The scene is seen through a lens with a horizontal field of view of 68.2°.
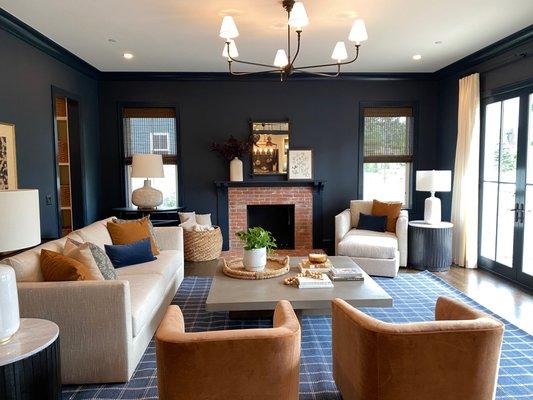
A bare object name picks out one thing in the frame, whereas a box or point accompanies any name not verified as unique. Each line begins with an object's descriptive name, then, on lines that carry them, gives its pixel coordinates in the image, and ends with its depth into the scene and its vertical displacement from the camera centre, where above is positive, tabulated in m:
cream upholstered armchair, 4.70 -0.95
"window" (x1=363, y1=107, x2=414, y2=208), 6.29 +0.26
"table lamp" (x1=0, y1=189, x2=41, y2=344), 1.79 -0.31
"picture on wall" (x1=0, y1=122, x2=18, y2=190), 3.61 +0.13
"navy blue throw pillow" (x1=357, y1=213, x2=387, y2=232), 5.41 -0.75
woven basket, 5.49 -1.05
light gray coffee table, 2.76 -0.92
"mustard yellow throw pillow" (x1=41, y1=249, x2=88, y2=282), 2.50 -0.63
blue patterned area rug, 2.41 -1.34
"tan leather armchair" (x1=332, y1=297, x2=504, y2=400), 1.68 -0.83
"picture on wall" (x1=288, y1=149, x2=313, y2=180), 6.20 +0.08
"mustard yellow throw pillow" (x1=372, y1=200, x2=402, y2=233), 5.43 -0.60
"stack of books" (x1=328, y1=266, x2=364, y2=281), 3.23 -0.87
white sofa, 2.36 -0.90
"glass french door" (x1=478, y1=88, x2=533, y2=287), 4.33 -0.23
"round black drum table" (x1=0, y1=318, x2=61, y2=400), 1.69 -0.86
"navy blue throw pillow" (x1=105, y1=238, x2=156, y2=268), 3.64 -0.78
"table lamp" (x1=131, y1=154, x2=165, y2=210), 5.30 -0.06
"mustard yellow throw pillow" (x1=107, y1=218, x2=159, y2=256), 3.94 -0.63
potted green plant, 3.37 -0.67
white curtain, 5.14 -0.07
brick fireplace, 6.19 -0.53
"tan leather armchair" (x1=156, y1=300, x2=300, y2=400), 1.62 -0.81
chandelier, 2.90 +1.09
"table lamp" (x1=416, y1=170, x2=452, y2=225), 5.16 -0.23
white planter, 3.39 -0.77
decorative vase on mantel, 6.04 +0.00
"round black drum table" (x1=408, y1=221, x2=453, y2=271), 5.00 -1.00
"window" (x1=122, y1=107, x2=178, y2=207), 6.14 +0.57
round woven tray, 3.29 -0.88
